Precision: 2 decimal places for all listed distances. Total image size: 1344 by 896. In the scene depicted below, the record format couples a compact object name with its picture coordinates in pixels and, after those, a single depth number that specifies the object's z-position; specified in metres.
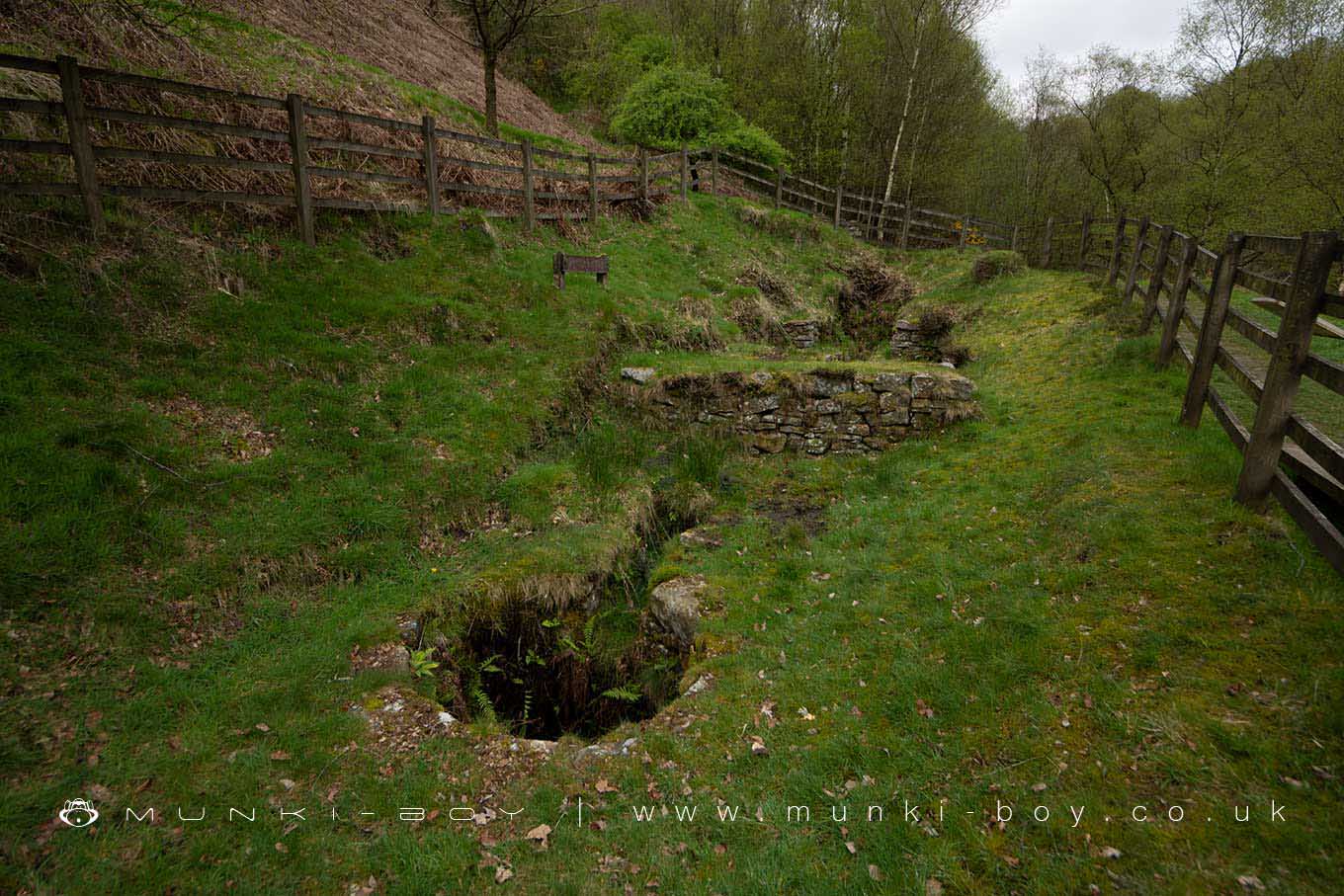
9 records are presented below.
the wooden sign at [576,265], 11.06
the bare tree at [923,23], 22.39
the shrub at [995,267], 17.95
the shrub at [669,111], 20.41
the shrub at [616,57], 25.94
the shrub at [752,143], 20.61
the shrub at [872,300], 18.16
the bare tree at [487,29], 14.45
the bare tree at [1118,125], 21.59
